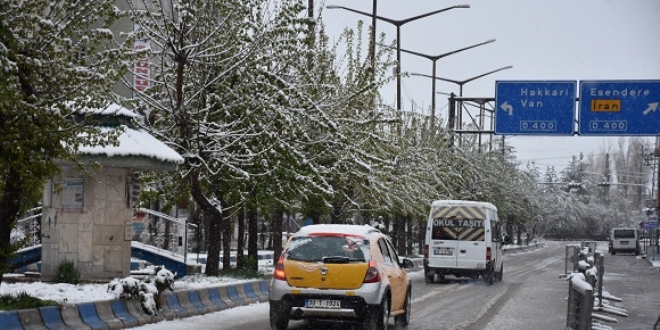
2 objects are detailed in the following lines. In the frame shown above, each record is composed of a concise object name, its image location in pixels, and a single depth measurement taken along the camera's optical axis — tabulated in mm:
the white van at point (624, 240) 83688
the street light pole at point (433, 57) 47031
